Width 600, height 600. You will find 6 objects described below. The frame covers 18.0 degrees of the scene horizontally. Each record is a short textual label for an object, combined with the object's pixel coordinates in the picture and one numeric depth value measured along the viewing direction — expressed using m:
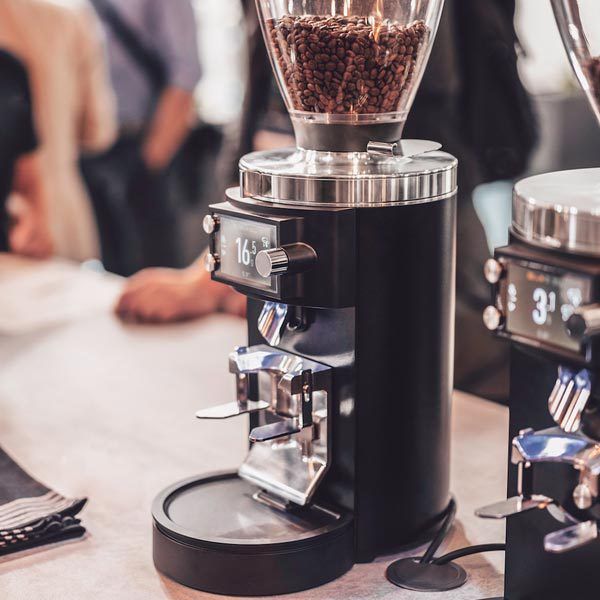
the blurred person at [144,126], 4.88
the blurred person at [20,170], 2.79
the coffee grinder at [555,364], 1.34
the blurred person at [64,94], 3.94
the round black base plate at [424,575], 1.55
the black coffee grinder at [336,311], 1.52
